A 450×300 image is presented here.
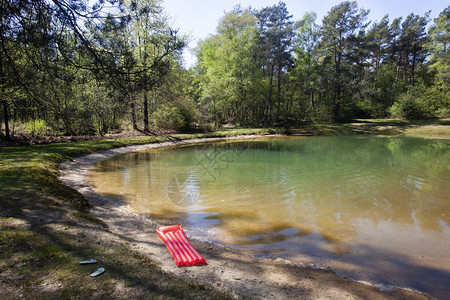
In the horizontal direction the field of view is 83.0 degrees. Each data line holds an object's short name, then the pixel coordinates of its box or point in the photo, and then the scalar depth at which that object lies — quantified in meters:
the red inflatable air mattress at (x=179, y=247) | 3.63
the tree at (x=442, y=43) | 30.17
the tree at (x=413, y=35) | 35.84
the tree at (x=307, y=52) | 35.72
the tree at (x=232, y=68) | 29.31
